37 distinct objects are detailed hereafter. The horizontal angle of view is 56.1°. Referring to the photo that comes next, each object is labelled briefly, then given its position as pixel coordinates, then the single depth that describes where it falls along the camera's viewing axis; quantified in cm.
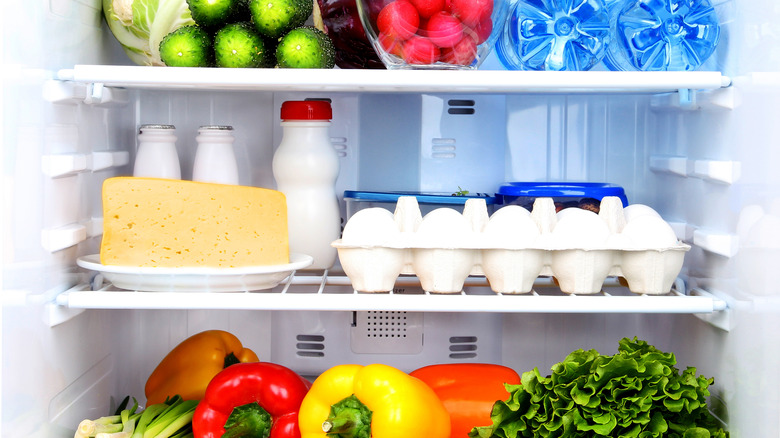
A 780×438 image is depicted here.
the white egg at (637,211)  120
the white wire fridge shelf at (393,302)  108
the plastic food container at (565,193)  128
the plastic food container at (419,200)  130
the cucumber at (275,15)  115
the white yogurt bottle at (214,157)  130
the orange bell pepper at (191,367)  134
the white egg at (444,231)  111
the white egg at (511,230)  111
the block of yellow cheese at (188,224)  111
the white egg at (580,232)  112
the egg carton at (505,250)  112
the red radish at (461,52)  114
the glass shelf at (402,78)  106
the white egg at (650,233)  112
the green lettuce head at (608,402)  106
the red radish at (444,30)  112
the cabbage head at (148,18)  125
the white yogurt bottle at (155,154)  129
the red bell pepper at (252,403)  121
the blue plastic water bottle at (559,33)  117
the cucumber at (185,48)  115
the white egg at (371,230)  111
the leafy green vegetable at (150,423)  118
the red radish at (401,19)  112
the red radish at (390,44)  115
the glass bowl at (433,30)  112
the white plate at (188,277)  110
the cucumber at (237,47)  115
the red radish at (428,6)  111
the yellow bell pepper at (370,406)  112
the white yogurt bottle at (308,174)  128
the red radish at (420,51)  113
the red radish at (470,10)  112
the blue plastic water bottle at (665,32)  114
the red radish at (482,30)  114
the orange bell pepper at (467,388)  127
